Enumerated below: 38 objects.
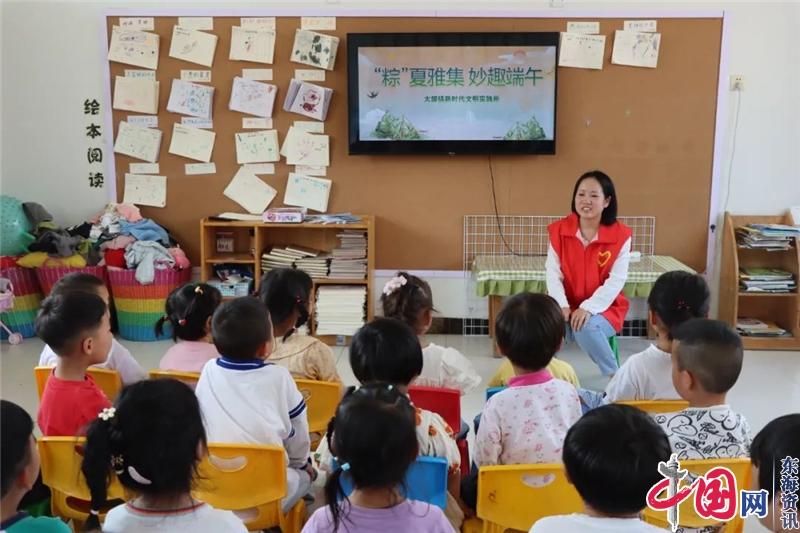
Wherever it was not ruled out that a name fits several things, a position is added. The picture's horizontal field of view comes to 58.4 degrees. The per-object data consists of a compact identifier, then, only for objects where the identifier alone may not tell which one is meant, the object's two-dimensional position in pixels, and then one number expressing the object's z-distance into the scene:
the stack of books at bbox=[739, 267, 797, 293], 4.27
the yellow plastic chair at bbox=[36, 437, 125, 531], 1.61
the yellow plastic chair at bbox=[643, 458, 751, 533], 1.45
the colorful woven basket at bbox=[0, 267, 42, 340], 4.43
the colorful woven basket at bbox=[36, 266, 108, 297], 4.41
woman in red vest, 3.39
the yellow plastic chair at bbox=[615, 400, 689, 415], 1.83
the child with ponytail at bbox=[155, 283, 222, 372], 2.33
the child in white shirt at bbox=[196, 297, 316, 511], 1.77
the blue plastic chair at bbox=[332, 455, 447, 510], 1.54
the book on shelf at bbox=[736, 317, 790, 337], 4.34
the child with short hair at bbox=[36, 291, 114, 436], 1.82
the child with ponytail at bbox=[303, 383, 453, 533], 1.23
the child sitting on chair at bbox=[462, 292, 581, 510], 1.69
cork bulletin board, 4.39
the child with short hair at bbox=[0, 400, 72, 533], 1.16
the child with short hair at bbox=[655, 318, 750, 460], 1.65
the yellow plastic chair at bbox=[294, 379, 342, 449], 2.08
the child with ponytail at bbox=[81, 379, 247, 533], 1.22
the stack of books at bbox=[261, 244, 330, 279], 4.45
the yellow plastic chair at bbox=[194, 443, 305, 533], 1.56
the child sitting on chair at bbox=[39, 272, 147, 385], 2.29
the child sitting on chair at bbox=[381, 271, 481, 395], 2.25
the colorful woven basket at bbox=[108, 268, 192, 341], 4.41
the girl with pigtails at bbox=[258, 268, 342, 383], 2.27
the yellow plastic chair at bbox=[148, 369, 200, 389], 2.12
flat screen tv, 4.34
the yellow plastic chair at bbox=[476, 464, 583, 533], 1.46
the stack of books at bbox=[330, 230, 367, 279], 4.46
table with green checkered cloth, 4.04
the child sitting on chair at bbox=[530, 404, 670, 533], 1.17
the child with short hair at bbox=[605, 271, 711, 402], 2.17
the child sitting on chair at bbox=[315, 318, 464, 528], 1.71
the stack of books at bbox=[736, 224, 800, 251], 4.22
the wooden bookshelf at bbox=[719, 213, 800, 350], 4.30
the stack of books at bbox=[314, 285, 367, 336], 4.36
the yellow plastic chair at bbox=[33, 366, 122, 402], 2.17
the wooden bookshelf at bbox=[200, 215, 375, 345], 4.44
